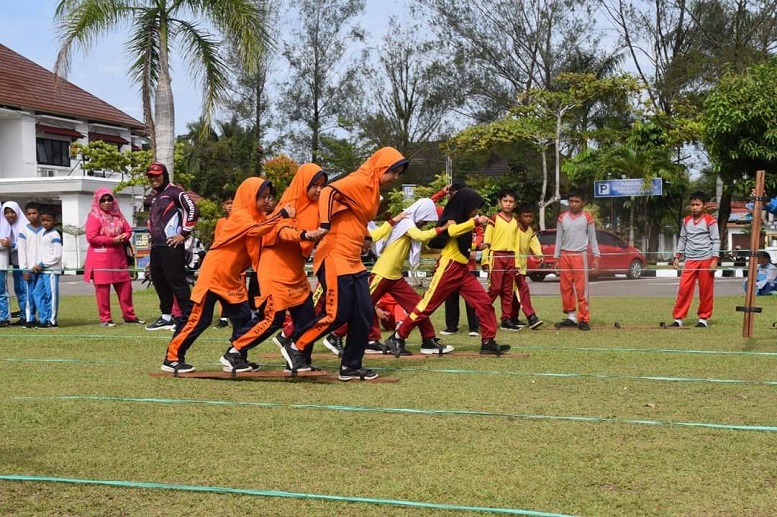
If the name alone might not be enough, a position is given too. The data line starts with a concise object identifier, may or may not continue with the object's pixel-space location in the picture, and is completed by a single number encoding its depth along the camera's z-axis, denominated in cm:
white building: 3731
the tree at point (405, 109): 4738
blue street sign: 3394
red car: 2369
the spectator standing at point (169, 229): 1030
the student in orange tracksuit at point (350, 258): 723
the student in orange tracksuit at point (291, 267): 759
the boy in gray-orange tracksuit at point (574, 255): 1167
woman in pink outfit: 1233
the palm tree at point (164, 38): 1736
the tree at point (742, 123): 2178
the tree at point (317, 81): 4847
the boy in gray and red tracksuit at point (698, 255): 1161
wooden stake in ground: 1014
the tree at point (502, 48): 4241
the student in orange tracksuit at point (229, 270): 764
